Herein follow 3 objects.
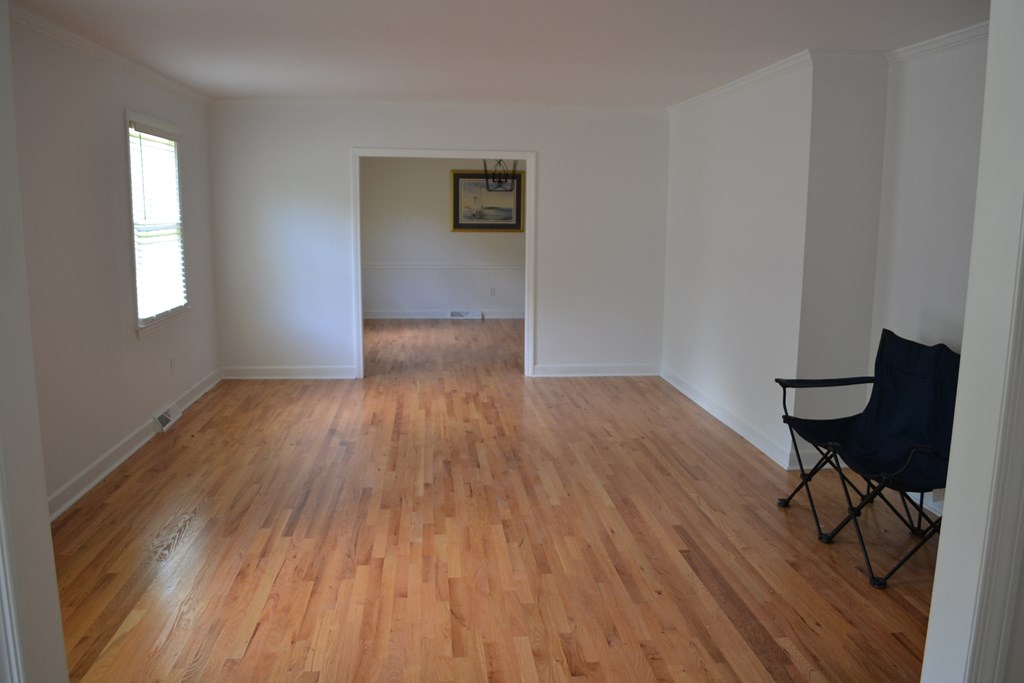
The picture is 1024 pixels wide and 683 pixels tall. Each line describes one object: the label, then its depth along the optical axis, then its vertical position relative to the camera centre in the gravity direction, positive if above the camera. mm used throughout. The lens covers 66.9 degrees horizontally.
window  4934 +23
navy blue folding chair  3359 -963
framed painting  10633 +304
